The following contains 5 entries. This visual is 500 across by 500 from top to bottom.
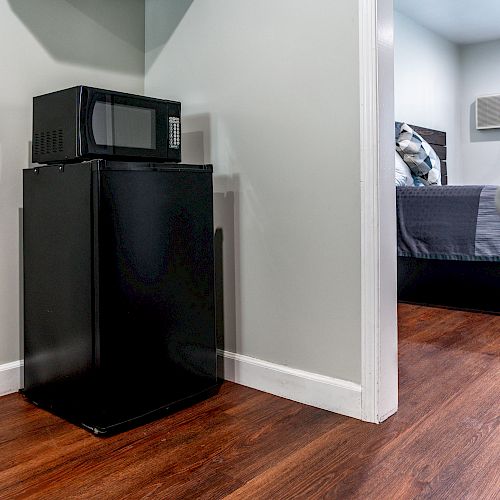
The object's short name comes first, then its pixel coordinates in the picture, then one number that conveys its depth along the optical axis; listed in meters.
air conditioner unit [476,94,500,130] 5.80
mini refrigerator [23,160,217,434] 1.66
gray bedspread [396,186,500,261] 3.24
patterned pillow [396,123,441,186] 3.91
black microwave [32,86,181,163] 1.69
